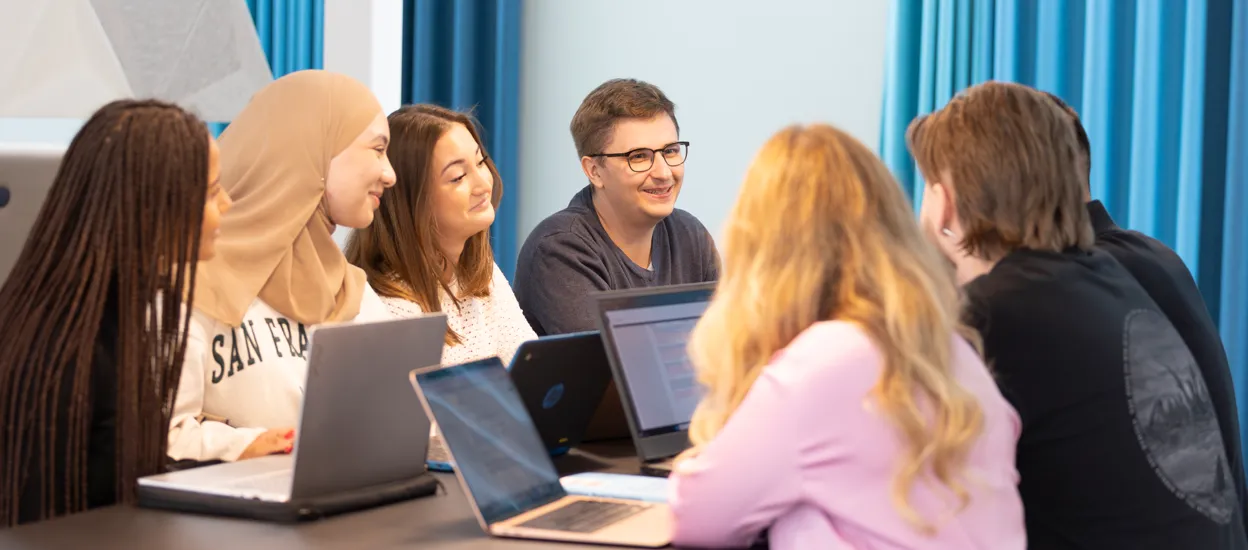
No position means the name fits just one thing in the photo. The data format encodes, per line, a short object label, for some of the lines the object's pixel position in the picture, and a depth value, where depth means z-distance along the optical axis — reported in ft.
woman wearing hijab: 12.33
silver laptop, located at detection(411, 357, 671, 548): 10.81
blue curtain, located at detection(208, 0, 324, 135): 19.86
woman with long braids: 11.01
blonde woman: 10.43
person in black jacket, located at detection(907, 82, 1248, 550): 11.49
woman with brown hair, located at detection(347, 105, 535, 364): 13.94
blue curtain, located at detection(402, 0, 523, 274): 19.72
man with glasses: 14.57
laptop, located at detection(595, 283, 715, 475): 12.07
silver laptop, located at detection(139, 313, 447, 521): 10.90
